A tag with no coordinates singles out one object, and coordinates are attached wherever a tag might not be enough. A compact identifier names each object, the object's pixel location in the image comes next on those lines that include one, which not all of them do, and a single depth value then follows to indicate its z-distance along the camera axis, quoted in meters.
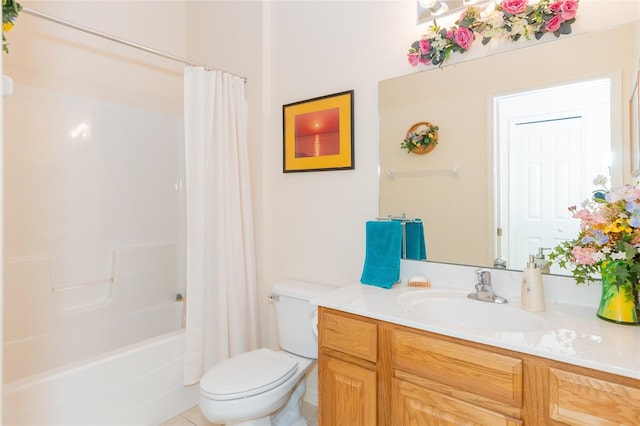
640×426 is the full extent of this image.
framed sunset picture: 1.92
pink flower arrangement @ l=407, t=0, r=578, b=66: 1.34
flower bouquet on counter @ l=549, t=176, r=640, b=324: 1.05
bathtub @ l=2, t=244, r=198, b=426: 1.57
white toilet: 1.49
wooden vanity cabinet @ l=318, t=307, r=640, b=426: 0.89
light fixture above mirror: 1.56
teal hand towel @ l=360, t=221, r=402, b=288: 1.60
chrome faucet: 1.40
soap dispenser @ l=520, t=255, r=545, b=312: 1.25
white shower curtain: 1.94
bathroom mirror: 1.27
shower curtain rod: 1.60
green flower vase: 1.07
